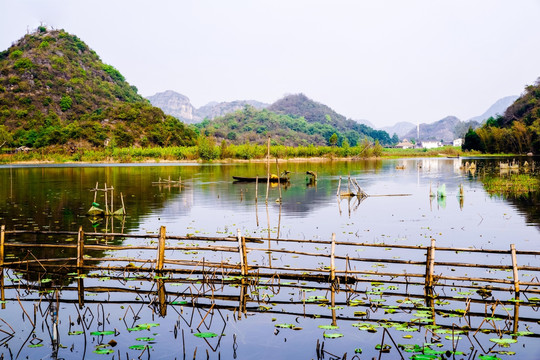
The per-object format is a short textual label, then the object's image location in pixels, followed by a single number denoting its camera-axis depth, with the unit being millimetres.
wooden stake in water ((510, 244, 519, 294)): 11852
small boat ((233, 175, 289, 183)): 54844
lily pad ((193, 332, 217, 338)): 10212
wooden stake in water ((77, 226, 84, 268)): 14062
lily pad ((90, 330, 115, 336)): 10326
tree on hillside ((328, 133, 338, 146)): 147500
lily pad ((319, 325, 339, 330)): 10602
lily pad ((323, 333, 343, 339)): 10047
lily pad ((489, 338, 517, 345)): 9716
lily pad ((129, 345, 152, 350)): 9883
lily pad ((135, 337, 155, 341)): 10430
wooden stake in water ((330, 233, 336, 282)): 13065
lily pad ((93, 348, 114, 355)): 9384
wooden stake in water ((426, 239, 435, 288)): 12700
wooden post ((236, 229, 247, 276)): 13770
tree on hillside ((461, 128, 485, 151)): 134000
